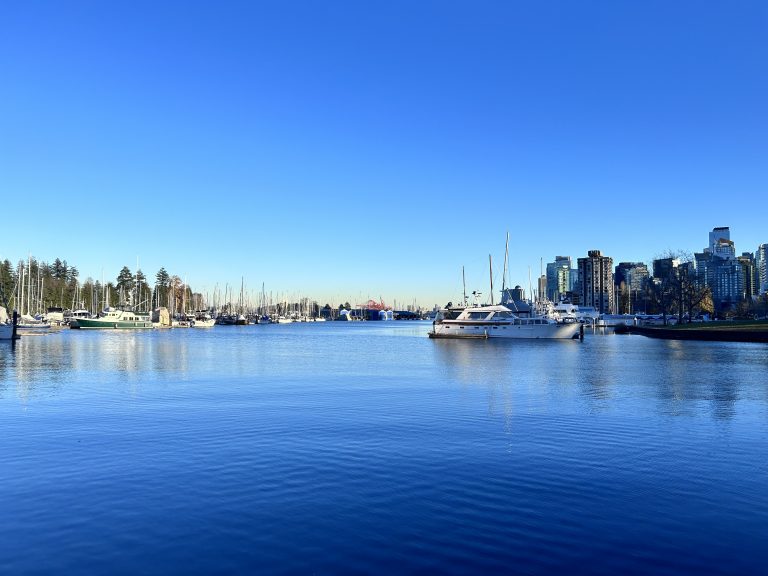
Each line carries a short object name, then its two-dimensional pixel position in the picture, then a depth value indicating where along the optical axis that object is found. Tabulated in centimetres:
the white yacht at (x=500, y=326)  12356
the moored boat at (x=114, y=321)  16362
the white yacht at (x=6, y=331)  9894
